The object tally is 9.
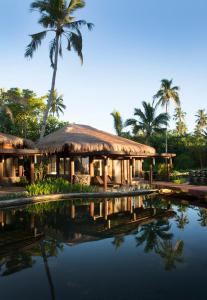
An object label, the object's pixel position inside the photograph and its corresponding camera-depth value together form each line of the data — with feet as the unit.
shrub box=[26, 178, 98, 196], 49.34
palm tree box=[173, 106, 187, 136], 237.31
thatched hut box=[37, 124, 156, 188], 60.18
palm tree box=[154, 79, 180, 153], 124.16
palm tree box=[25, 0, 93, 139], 71.51
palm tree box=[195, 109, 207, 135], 218.93
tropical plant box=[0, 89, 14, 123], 86.23
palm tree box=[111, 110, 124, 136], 124.88
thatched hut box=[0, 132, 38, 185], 56.42
